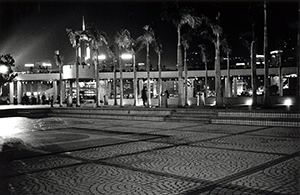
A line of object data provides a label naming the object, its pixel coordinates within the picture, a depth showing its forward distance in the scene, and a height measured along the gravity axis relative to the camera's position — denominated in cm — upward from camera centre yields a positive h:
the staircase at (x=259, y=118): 1484 -116
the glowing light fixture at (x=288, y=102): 2810 -55
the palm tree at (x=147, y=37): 2920 +609
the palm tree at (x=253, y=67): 1958 +198
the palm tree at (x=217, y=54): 2106 +314
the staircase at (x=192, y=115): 1810 -116
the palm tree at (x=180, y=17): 2161 +597
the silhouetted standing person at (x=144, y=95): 2933 +24
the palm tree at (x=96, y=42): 2942 +570
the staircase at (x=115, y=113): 2041 -125
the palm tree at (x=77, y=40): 3059 +621
